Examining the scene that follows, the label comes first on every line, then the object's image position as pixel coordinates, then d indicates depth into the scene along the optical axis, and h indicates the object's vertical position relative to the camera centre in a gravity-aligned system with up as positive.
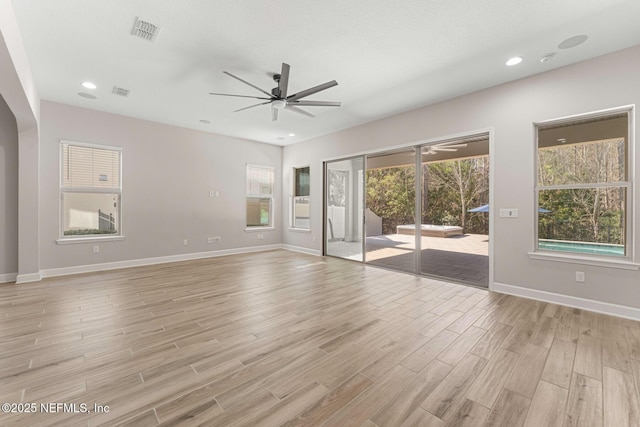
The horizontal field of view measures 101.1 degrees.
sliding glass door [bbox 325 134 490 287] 4.59 +0.07
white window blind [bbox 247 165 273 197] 7.11 +0.85
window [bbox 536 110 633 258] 3.03 +0.33
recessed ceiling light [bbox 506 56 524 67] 3.09 +1.82
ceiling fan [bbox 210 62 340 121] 3.08 +1.49
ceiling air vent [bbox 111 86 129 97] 3.97 +1.85
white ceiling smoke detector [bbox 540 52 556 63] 3.02 +1.82
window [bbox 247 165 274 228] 7.13 +0.42
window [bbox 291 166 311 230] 7.09 +0.32
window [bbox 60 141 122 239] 4.70 +0.38
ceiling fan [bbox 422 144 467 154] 4.54 +1.13
